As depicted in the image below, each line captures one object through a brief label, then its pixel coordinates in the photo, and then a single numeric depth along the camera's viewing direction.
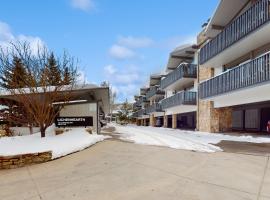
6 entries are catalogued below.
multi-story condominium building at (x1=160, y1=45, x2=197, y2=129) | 19.45
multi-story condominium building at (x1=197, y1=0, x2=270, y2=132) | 10.16
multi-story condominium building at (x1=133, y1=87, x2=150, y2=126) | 43.18
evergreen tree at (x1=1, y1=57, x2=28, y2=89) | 9.44
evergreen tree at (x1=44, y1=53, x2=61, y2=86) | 9.56
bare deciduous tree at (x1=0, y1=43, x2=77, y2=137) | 8.77
